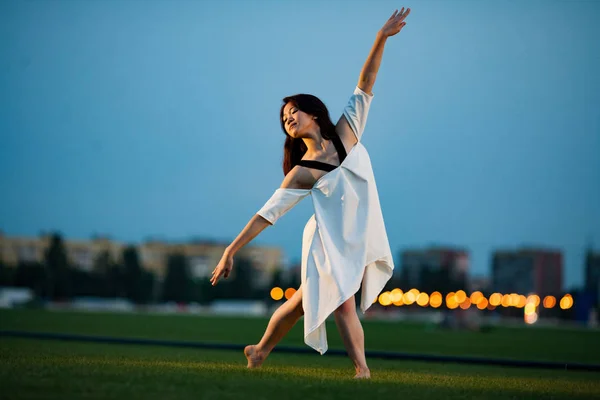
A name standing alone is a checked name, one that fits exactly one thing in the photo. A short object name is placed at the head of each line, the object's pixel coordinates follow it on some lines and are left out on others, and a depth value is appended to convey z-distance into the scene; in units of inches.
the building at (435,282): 5442.9
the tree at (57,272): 4306.1
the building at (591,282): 4059.5
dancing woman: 279.1
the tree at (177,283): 5142.7
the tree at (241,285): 5255.9
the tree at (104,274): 4776.1
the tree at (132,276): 4793.3
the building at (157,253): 6013.8
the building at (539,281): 7578.7
